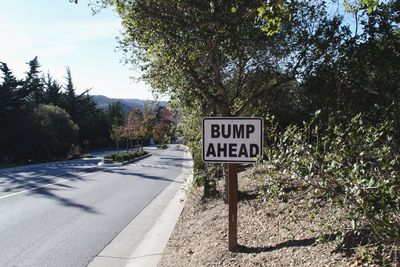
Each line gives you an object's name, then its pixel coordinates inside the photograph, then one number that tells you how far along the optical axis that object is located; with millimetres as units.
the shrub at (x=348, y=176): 3135
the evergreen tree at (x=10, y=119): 43094
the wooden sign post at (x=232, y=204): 5684
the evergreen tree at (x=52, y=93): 63281
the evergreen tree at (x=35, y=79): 59353
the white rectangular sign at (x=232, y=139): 5539
